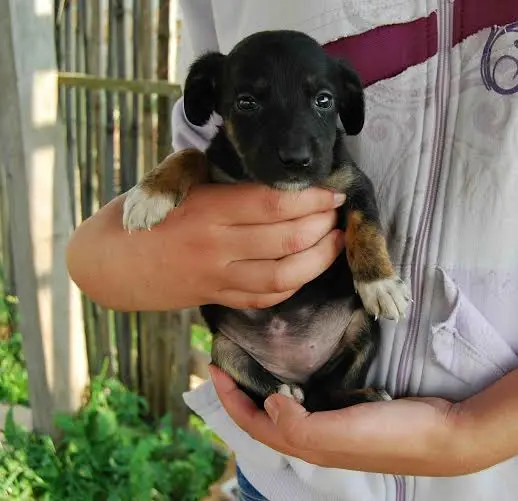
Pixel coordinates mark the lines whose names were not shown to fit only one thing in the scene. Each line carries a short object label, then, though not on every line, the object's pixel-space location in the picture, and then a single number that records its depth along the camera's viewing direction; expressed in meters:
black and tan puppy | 0.39
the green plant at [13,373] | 1.09
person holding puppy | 0.35
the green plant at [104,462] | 0.86
